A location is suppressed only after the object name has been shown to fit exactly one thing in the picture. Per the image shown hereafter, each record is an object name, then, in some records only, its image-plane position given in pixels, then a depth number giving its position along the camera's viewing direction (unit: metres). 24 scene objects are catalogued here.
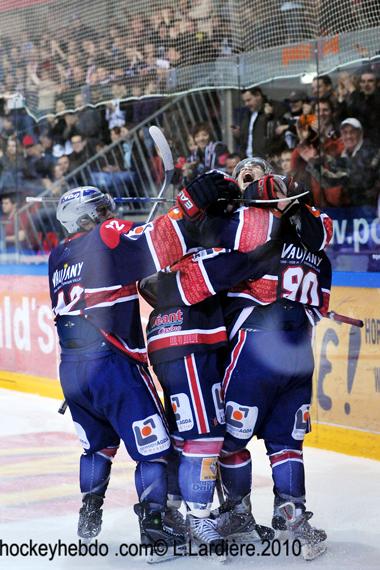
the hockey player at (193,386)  6.16
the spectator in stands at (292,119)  11.13
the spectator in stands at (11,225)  14.22
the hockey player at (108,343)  6.12
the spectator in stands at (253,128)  11.53
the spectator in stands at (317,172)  10.55
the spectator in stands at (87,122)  13.78
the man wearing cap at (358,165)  10.30
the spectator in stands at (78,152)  13.85
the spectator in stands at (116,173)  13.03
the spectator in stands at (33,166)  14.39
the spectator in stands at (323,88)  10.71
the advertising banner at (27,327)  13.02
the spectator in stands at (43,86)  14.35
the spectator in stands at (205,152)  11.98
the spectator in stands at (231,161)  11.71
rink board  9.16
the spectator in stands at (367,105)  10.29
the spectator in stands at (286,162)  11.03
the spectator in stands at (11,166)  14.52
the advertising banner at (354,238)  10.03
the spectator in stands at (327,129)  10.65
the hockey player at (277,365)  6.23
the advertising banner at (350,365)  9.20
